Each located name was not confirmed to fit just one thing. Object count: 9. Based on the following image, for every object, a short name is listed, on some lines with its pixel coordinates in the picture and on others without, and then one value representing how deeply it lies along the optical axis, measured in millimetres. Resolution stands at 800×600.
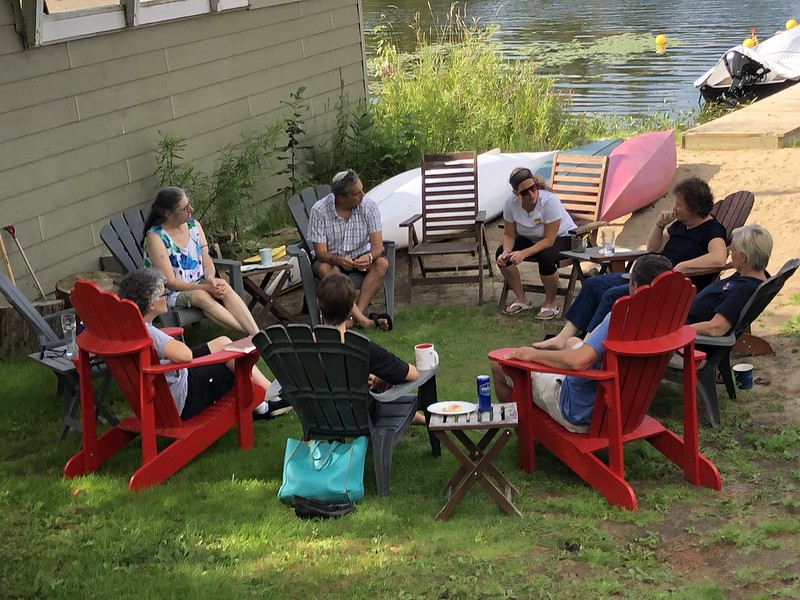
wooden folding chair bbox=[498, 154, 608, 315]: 8898
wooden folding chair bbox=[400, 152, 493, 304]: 8430
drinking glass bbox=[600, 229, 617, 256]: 9750
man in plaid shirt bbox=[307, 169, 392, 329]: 7492
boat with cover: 18000
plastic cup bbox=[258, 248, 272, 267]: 7539
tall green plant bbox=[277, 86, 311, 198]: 9938
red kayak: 9727
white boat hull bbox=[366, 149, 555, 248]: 9344
